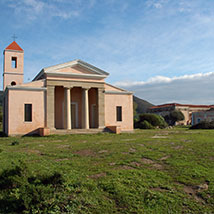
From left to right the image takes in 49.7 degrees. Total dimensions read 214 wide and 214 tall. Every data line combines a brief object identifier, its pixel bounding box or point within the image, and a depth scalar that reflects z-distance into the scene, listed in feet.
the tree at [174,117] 193.99
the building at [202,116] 168.96
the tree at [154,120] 114.22
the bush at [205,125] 92.95
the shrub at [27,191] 14.80
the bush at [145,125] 107.00
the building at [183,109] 213.66
